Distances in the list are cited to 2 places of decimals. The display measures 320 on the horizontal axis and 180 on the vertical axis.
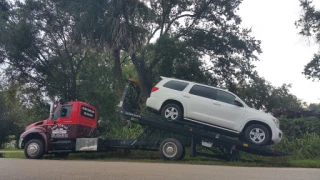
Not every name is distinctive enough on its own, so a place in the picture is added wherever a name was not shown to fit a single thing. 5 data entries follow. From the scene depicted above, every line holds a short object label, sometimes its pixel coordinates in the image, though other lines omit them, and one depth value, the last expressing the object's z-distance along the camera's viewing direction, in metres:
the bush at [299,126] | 18.58
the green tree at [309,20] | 22.45
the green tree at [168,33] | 18.17
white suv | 12.55
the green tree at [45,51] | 19.89
